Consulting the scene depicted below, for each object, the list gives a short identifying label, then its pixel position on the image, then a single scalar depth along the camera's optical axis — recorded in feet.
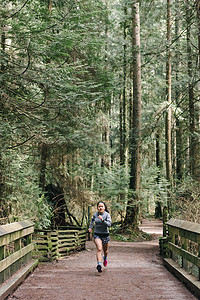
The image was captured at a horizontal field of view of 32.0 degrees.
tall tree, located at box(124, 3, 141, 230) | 59.67
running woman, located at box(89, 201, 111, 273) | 27.78
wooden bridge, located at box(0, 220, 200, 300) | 18.60
